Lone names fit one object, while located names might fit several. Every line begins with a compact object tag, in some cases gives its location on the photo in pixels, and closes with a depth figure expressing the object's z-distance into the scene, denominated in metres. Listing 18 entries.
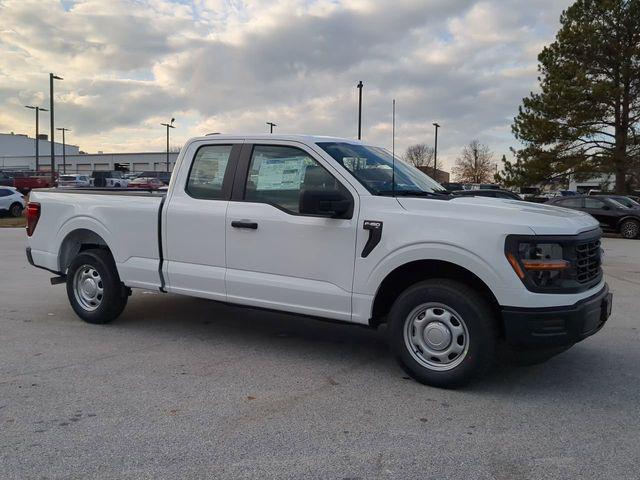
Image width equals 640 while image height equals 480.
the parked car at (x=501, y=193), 15.03
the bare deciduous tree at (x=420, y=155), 65.36
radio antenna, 4.90
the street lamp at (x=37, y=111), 53.28
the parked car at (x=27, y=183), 43.25
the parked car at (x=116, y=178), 47.89
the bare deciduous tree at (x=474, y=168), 78.12
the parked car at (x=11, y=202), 25.36
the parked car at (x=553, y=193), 30.68
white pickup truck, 4.22
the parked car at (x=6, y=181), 37.19
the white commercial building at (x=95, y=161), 108.00
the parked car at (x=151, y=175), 63.77
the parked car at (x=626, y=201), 20.36
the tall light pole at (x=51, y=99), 35.10
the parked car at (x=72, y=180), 45.66
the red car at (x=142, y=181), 48.31
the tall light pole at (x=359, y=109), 29.41
